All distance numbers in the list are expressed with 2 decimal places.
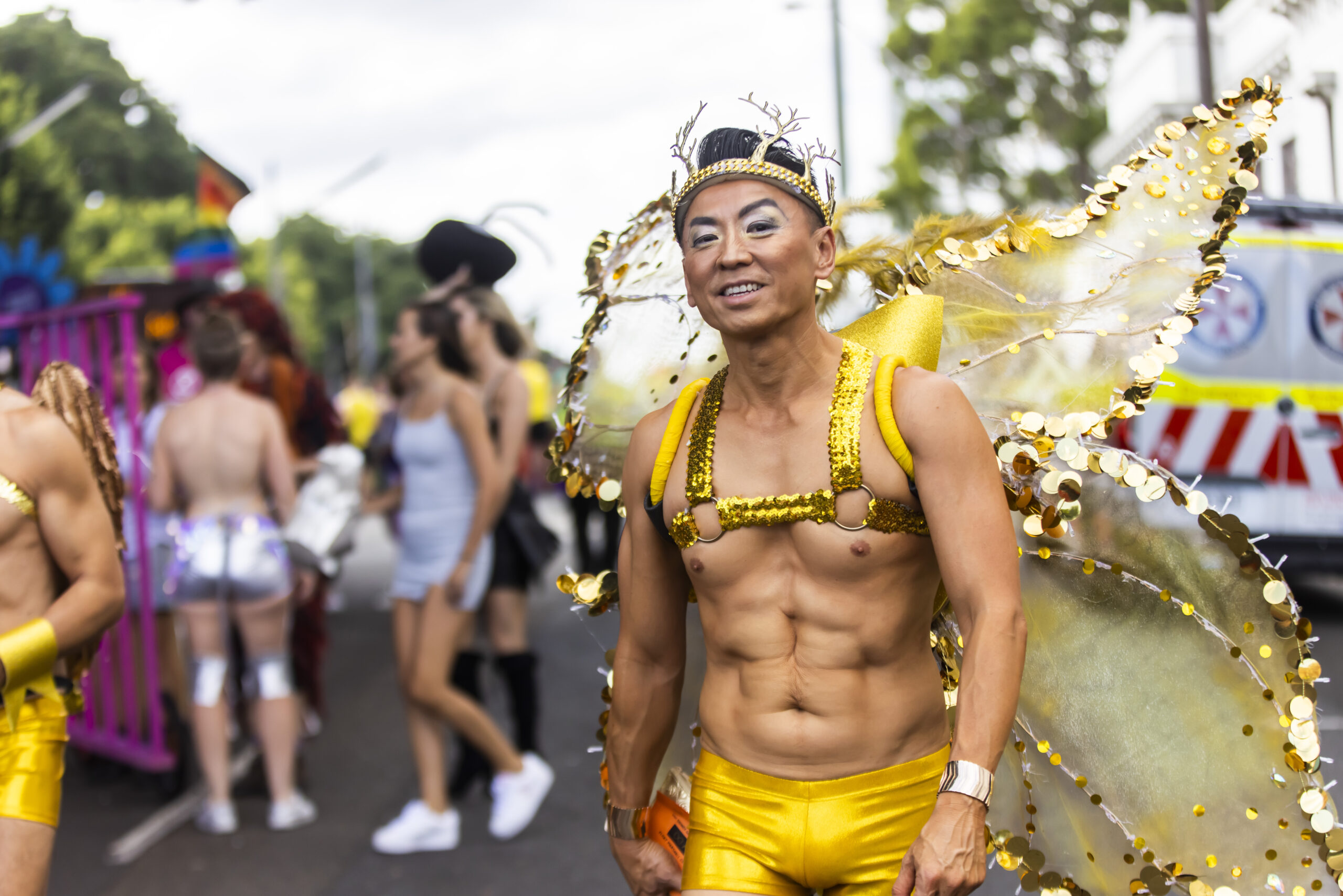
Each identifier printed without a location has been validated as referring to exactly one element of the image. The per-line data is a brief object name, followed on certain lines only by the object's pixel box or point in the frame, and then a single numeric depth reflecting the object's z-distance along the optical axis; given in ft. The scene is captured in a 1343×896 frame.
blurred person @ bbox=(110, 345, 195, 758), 20.40
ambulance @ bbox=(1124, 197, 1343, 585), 27.99
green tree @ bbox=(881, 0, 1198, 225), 84.33
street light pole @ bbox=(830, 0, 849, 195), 59.11
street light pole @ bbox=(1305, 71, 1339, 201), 51.93
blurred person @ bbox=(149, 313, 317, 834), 17.80
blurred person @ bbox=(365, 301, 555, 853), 17.04
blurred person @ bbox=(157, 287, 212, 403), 23.81
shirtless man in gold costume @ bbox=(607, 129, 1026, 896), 7.14
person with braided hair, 8.96
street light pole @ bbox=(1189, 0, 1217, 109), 46.70
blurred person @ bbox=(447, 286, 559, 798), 17.99
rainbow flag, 36.04
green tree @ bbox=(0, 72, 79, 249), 46.16
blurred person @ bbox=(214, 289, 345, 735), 21.91
